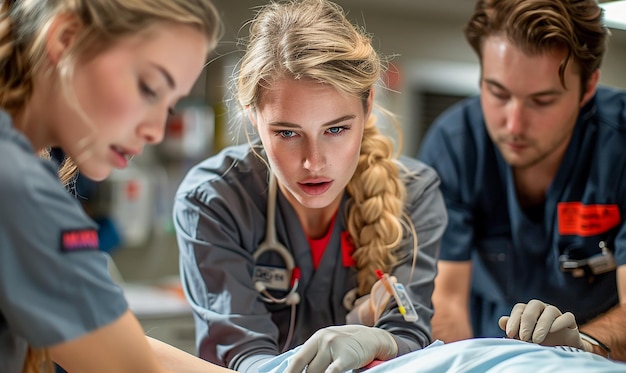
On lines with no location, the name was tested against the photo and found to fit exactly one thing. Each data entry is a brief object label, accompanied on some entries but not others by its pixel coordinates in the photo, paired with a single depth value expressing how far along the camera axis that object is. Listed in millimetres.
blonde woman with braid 1199
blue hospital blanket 930
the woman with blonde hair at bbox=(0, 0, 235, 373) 807
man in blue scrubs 1488
